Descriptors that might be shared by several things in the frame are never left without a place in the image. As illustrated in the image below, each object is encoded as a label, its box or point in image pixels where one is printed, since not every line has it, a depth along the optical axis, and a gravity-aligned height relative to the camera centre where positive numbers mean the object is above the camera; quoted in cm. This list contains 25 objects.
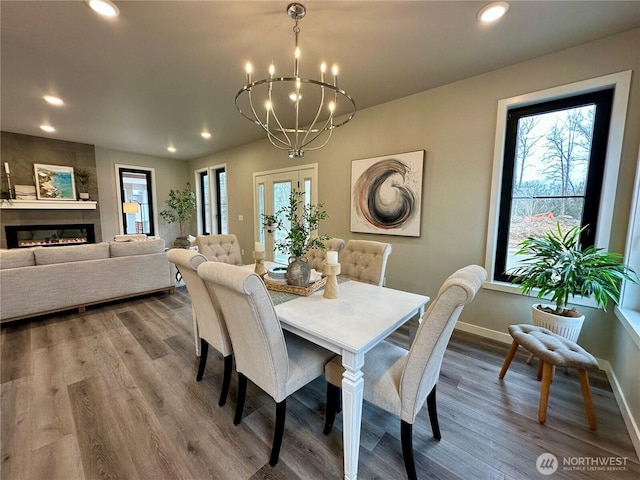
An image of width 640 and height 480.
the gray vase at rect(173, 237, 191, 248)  584 -67
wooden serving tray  182 -53
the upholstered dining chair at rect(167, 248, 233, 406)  158 -64
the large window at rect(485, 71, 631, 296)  202 +47
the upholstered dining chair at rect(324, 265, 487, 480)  104 -78
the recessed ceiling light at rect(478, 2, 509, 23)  164 +136
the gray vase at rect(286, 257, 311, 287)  186 -41
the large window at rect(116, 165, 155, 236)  600 +35
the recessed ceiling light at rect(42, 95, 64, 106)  312 +139
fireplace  479 -46
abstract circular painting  299 +28
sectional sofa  282 -78
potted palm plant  185 -43
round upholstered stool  154 -85
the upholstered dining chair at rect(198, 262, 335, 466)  115 -65
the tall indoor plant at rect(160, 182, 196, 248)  654 +19
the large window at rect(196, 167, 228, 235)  616 +34
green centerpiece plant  177 -22
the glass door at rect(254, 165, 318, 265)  415 +42
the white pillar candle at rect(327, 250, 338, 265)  170 -28
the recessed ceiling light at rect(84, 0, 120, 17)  164 +134
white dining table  118 -57
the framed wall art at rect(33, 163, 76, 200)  493 +59
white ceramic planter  192 -81
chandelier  279 +139
